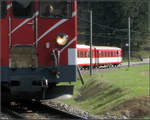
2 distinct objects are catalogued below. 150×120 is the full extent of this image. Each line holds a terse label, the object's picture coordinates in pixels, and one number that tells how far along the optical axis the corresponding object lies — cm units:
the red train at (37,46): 1997
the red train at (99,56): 7162
